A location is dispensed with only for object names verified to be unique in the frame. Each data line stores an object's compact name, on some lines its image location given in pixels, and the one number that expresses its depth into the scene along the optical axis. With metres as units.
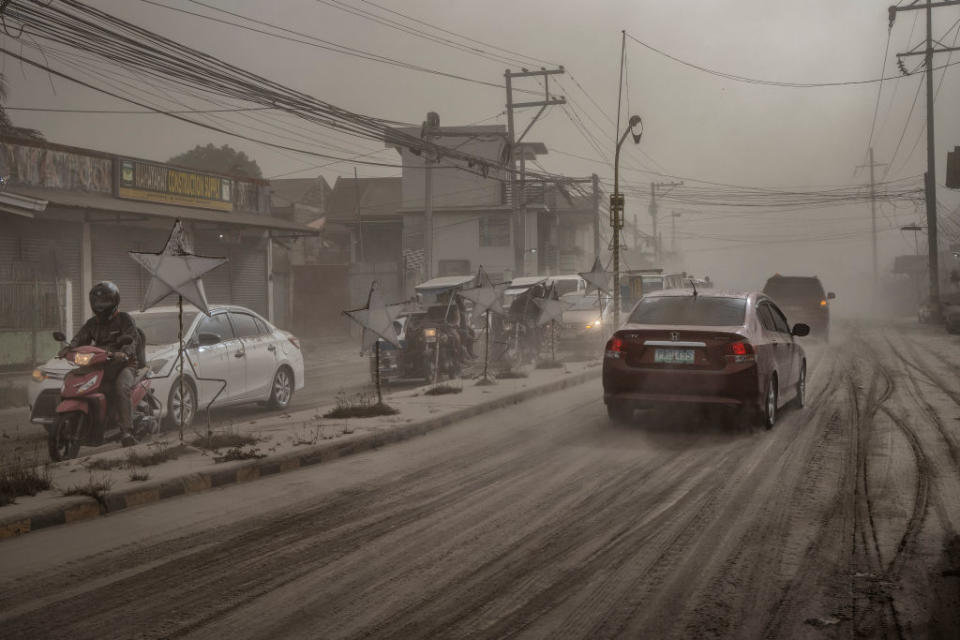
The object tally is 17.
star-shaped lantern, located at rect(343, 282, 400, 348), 12.41
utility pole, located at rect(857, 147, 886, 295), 78.12
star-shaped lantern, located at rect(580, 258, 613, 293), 22.08
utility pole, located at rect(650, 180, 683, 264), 70.35
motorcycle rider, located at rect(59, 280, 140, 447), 9.92
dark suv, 28.42
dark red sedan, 10.27
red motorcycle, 9.61
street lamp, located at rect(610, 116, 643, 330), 25.69
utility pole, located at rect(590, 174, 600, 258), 46.38
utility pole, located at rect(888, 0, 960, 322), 41.09
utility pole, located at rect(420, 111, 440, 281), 32.34
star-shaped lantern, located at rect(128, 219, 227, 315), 9.48
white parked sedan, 11.21
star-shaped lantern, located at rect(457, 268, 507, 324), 17.16
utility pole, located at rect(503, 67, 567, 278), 39.62
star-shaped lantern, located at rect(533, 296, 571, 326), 19.69
